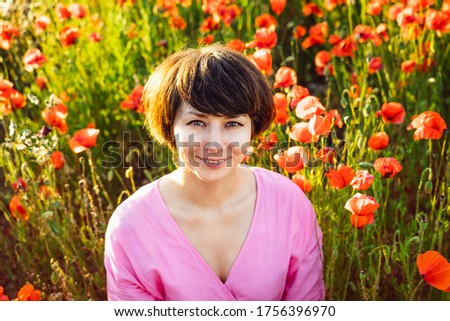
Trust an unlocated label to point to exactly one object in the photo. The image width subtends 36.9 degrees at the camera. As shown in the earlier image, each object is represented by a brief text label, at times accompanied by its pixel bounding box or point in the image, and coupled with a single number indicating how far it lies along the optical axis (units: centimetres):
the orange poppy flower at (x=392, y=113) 196
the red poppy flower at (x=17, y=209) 221
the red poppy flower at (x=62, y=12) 264
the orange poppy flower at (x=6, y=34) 246
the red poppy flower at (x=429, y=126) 183
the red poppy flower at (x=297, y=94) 197
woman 161
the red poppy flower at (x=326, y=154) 185
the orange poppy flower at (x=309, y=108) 179
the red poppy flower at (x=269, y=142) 199
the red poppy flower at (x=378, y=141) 188
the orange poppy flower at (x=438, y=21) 232
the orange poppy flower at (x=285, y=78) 208
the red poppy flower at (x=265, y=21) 262
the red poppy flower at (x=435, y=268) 161
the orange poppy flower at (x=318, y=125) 175
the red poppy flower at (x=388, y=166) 178
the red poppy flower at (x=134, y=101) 228
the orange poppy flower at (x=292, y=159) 182
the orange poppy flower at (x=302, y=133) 183
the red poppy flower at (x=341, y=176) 174
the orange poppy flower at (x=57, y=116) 217
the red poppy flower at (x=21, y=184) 214
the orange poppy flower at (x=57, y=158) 213
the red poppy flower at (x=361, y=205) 161
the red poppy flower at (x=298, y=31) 268
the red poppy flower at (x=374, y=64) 229
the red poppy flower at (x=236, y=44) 230
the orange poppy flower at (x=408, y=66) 243
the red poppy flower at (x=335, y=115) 200
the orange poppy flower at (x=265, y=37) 219
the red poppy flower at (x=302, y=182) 192
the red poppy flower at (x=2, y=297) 174
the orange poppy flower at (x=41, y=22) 257
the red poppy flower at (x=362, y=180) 170
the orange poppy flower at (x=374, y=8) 255
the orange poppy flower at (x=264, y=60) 203
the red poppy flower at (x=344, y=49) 250
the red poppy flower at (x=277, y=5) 270
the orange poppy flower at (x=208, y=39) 249
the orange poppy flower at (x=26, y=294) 178
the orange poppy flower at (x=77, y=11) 265
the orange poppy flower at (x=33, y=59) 240
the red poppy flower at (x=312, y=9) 290
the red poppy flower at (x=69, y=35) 252
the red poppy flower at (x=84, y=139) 199
